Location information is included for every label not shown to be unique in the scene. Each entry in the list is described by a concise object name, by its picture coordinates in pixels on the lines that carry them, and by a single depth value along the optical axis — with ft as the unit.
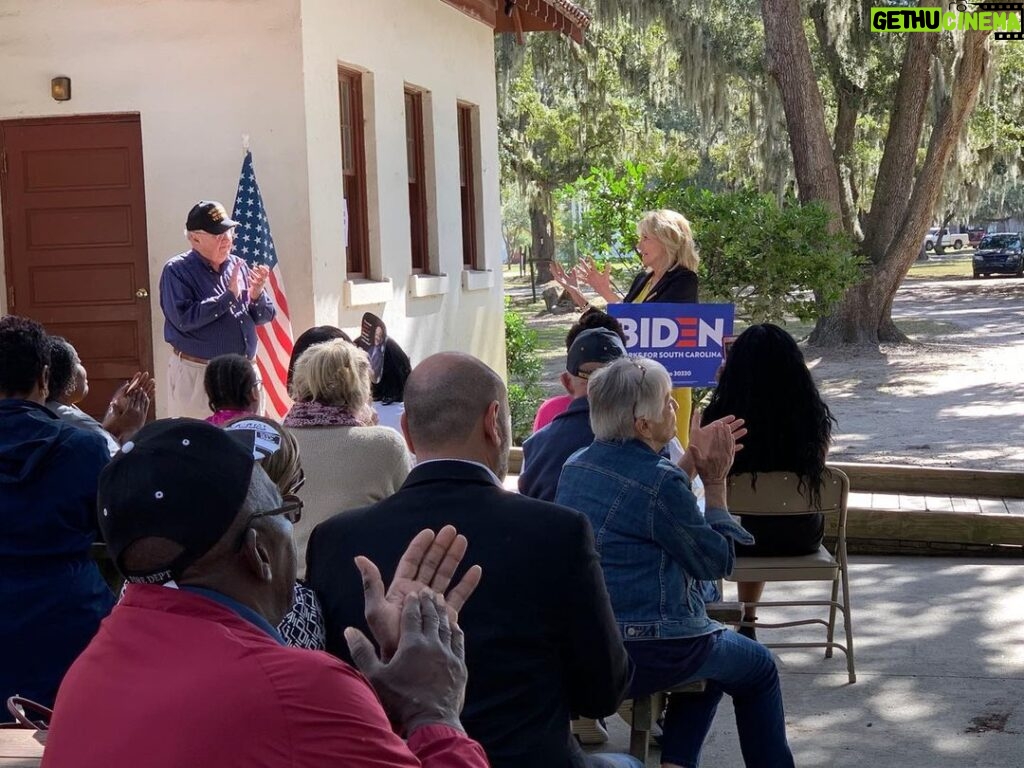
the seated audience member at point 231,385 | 16.52
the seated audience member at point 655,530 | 13.66
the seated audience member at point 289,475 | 10.11
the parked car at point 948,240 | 261.63
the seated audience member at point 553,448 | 17.08
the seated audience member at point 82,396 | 15.65
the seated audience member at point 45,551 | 13.46
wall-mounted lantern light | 30.04
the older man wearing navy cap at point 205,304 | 26.25
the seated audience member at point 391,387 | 20.66
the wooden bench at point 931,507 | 27.30
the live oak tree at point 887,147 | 65.72
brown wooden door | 30.63
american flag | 29.12
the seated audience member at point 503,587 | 9.74
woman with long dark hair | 19.35
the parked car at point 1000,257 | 166.61
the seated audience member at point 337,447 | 14.94
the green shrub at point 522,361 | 50.34
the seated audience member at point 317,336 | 19.26
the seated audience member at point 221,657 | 5.97
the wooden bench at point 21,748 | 11.41
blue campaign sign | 25.99
